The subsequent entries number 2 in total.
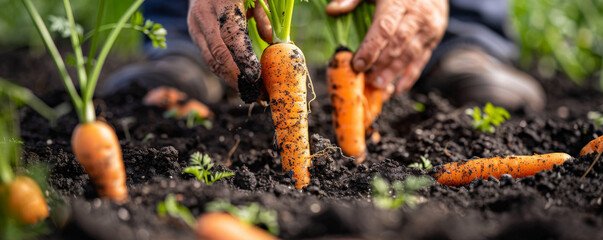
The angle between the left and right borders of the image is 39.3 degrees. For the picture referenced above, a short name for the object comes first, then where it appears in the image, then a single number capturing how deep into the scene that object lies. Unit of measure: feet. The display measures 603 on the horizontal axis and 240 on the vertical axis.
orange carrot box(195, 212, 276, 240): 1.96
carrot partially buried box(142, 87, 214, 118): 3.23
